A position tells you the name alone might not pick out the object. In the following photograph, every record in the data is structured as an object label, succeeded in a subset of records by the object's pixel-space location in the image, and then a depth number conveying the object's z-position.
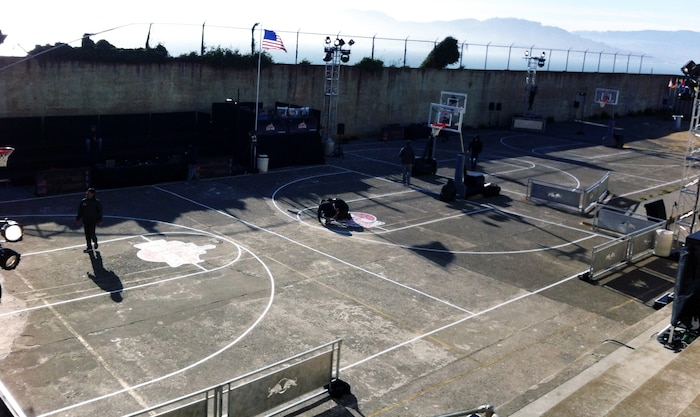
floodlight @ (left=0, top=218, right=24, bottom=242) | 11.69
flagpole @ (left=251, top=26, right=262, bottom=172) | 30.94
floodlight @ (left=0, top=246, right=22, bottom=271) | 11.73
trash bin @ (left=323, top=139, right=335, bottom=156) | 36.06
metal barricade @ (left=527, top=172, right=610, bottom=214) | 27.22
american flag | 29.55
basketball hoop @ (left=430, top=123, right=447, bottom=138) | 30.20
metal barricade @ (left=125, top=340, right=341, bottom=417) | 10.14
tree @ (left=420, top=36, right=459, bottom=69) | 47.75
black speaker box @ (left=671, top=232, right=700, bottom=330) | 14.62
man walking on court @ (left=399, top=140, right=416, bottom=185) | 29.88
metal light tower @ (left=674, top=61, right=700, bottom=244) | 23.11
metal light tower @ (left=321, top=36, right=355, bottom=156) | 35.88
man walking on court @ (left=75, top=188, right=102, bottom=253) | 18.30
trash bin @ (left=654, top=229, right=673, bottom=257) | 21.75
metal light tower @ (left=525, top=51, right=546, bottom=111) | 50.18
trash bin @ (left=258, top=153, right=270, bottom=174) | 30.92
